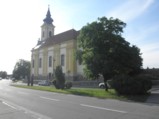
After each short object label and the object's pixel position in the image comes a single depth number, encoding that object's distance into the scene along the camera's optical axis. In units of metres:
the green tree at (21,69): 63.84
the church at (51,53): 36.01
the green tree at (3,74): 90.37
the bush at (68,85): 20.10
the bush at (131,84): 11.95
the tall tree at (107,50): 14.09
